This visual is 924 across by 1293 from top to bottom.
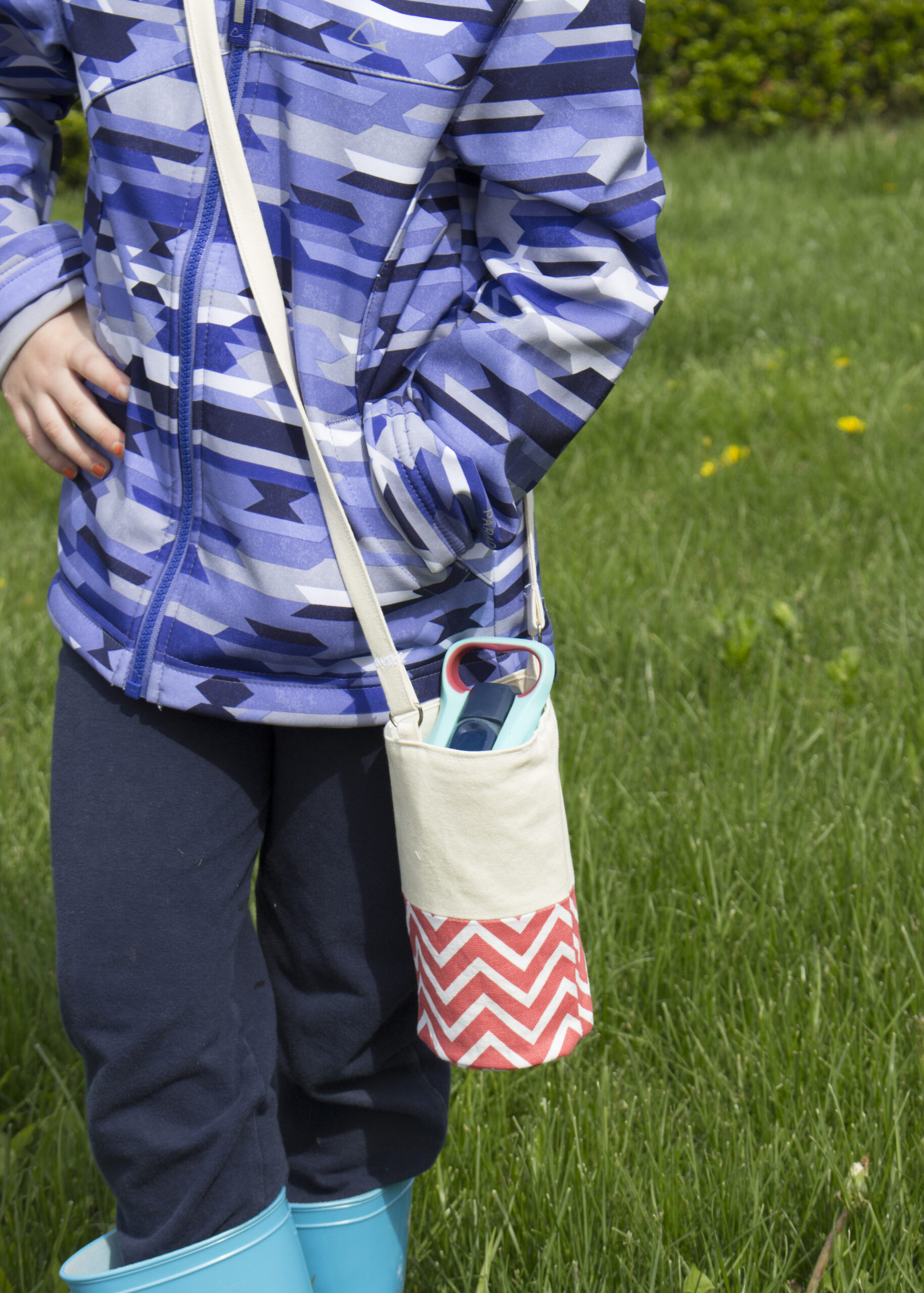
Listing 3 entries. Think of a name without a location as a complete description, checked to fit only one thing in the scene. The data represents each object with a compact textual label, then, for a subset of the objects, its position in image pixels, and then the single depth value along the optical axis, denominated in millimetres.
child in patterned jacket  1896
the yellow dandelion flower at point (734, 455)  4059
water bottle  1932
